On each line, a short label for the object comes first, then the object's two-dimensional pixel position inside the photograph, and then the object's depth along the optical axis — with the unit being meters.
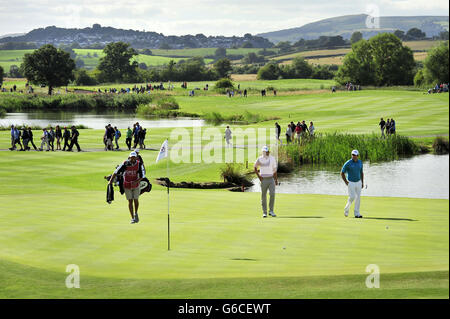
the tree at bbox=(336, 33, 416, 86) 129.00
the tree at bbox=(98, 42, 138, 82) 179.12
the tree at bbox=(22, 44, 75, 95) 136.38
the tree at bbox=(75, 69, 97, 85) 171.38
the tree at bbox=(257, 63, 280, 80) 175.62
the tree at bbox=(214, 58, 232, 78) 188.38
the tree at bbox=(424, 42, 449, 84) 107.01
